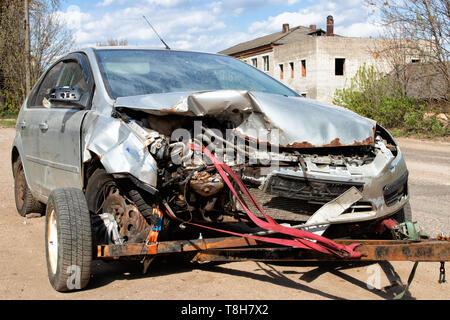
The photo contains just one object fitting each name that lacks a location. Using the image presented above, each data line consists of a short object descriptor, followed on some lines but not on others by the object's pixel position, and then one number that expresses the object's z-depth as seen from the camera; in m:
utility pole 25.20
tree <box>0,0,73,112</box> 30.11
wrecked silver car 3.41
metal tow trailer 2.94
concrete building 44.31
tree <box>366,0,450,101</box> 18.81
